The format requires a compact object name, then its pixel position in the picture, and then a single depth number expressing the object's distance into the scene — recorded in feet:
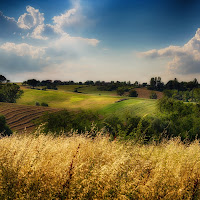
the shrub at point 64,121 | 118.42
